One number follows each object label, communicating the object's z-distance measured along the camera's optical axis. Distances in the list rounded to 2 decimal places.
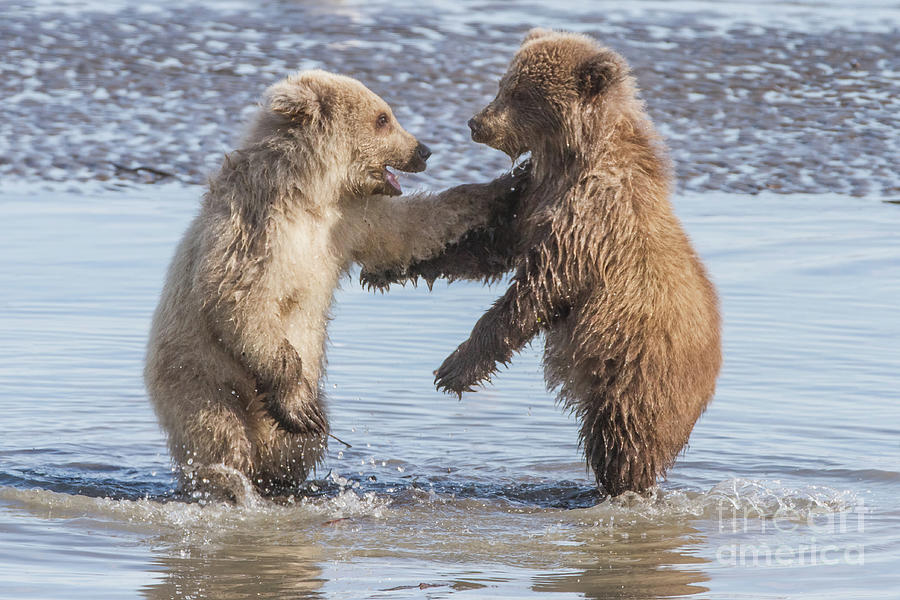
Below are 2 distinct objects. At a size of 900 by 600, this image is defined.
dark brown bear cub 13.94
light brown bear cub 14.06
